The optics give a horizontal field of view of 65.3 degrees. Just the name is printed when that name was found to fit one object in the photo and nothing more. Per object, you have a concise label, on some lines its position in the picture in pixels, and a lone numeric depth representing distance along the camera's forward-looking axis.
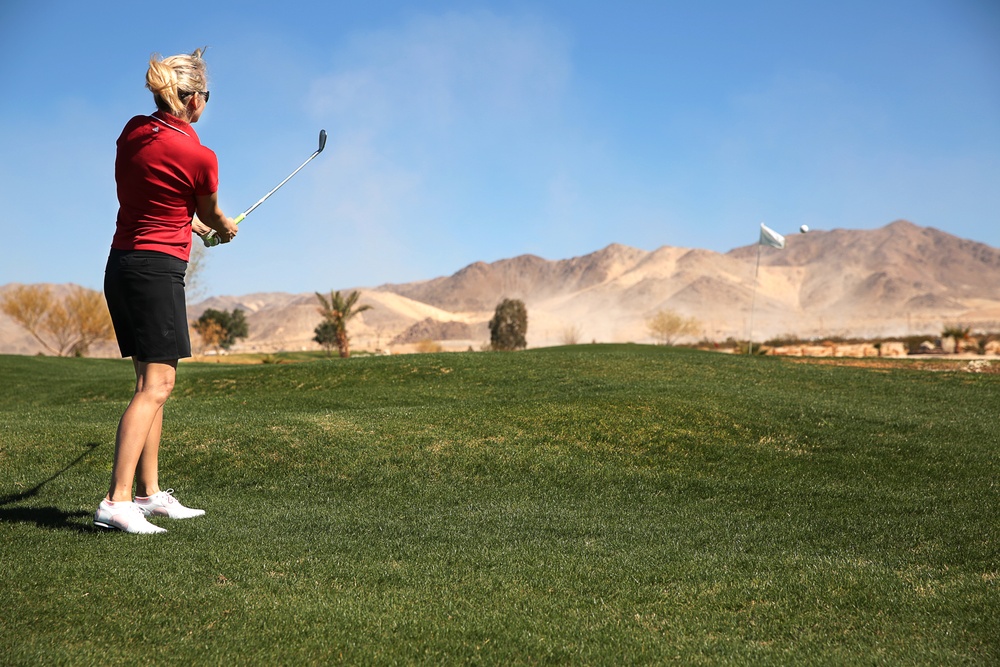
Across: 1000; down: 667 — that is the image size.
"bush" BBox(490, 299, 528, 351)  60.00
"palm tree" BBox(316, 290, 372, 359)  44.44
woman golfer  4.92
